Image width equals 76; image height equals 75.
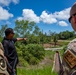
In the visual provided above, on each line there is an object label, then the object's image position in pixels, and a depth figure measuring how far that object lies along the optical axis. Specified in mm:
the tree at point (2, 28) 11988
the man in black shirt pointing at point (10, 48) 1686
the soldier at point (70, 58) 390
